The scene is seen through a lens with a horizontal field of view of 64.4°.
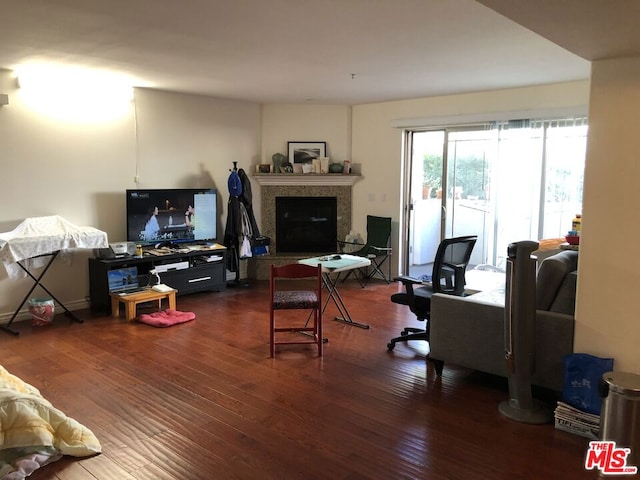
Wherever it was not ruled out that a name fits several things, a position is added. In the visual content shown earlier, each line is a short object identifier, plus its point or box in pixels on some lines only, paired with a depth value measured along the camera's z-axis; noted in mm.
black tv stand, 5387
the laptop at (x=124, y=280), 5332
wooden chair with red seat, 4117
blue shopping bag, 2842
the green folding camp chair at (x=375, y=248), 6914
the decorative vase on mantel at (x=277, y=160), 7172
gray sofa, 3094
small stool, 5172
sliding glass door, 5688
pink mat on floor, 4996
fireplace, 7215
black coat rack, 6570
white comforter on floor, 2521
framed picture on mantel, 7305
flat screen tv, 5773
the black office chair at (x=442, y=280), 4078
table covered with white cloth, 4598
